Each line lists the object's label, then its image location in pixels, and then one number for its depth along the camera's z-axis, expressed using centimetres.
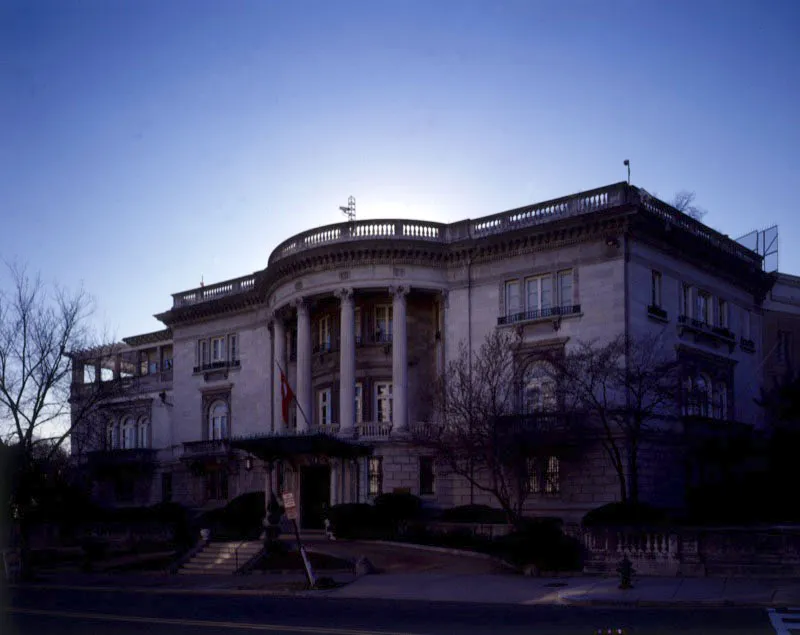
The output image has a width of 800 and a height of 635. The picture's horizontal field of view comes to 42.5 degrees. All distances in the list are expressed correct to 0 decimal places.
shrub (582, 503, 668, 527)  3616
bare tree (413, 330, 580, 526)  3806
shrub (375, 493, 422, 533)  4391
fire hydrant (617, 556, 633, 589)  2641
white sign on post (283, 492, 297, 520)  2956
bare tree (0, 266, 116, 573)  4009
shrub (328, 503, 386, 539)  4306
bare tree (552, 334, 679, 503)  3847
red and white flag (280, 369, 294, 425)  4106
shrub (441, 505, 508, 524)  4242
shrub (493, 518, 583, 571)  3162
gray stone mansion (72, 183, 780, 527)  4306
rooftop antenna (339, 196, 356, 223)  6054
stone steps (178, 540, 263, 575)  3800
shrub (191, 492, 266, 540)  4712
